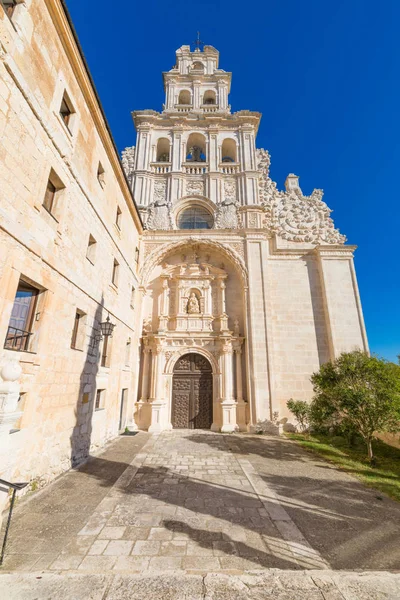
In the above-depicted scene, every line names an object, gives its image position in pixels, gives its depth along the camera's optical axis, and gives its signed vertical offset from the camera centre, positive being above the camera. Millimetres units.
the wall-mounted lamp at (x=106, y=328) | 8734 +1764
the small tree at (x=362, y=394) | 7844 -204
